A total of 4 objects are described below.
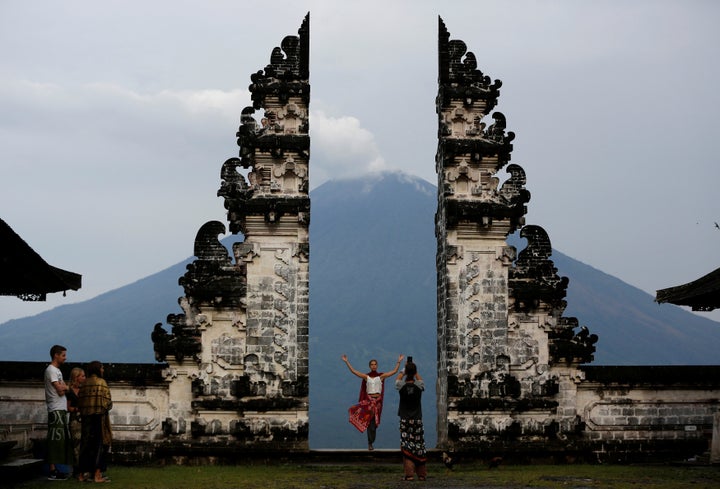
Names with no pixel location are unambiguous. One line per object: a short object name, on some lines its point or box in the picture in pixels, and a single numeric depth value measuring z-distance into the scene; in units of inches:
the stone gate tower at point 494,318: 818.2
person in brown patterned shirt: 665.0
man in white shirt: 657.0
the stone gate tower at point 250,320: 805.2
